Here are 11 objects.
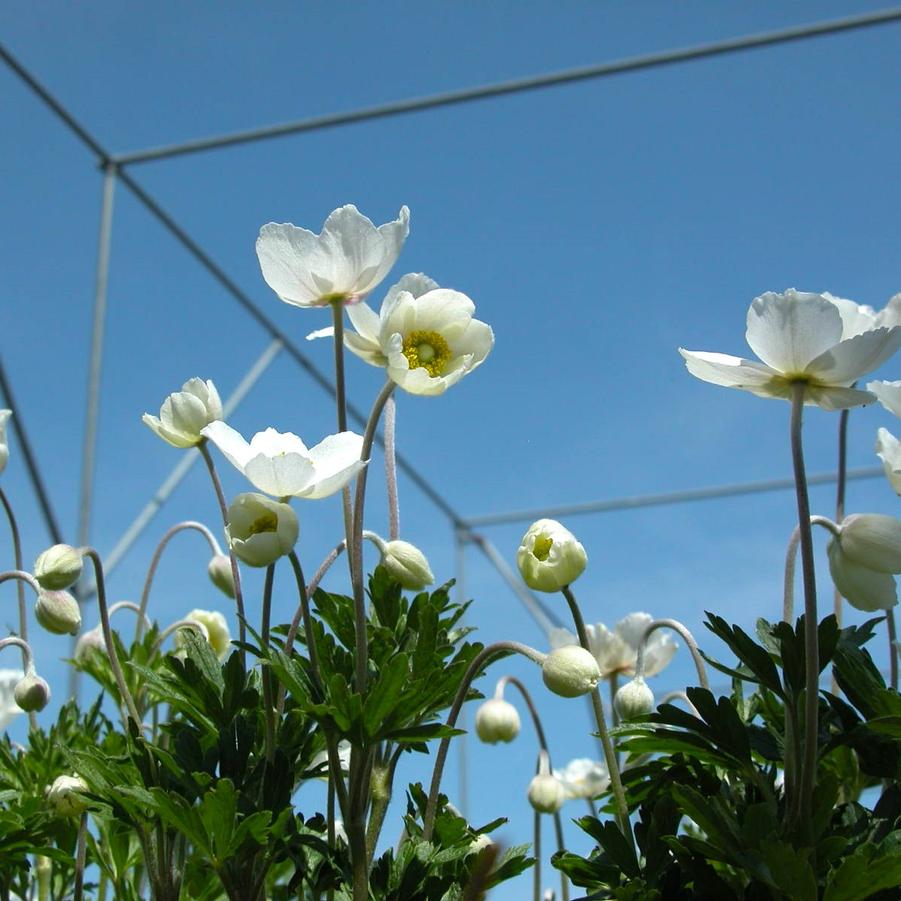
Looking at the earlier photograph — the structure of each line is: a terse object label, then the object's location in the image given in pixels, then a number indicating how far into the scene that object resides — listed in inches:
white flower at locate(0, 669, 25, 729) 52.6
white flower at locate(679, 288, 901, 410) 31.6
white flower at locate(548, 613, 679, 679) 57.3
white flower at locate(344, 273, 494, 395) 33.1
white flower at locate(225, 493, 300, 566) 30.4
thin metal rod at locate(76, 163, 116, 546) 145.7
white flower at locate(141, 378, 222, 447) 39.3
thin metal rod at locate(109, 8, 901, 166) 164.6
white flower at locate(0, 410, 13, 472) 44.5
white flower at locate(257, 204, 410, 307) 35.3
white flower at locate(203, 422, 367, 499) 31.6
